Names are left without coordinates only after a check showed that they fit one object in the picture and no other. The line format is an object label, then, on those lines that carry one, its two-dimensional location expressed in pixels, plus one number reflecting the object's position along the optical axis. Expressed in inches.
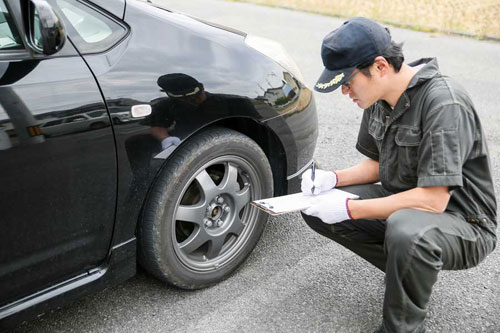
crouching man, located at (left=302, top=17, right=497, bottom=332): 74.0
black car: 69.2
